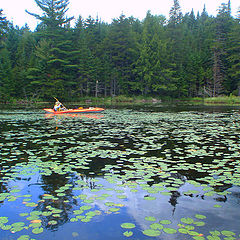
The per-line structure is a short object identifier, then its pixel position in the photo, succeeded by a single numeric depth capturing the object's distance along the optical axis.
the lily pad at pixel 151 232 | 3.19
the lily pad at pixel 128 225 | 3.40
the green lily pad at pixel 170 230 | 3.23
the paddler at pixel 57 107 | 21.80
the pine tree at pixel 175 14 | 61.66
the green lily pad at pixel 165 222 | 3.47
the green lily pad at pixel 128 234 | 3.23
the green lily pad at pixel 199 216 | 3.67
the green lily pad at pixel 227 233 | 3.21
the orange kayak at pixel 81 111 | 21.73
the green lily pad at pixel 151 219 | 3.60
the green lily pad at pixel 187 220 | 3.52
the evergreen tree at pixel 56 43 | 43.38
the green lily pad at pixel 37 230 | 3.25
